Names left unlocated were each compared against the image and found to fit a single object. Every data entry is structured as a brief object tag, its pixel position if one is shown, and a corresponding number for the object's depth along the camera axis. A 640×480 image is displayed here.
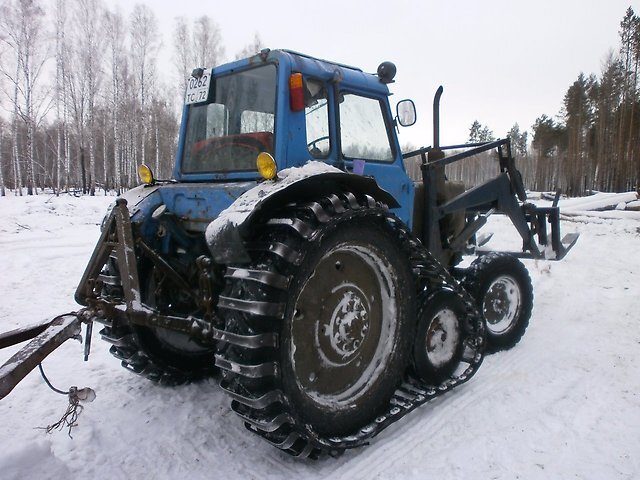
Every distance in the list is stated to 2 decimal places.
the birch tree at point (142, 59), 27.56
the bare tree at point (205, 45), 27.78
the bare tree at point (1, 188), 22.16
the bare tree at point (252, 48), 28.84
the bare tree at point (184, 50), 27.79
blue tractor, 2.49
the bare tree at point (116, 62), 26.84
